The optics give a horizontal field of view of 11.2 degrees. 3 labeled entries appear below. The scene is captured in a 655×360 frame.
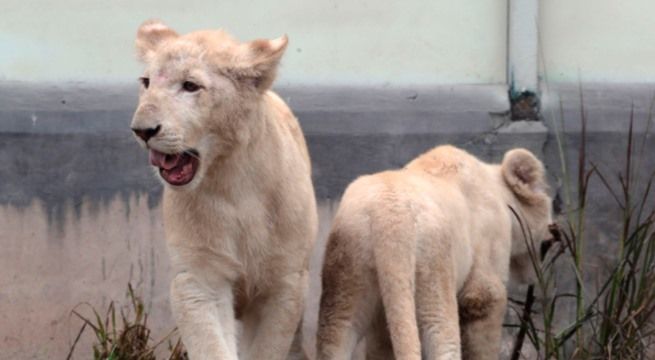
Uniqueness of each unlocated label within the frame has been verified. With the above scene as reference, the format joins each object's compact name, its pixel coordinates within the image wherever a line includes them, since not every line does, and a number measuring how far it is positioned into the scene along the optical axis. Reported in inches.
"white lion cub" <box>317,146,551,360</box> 569.7
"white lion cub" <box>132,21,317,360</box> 543.5
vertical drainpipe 713.7
